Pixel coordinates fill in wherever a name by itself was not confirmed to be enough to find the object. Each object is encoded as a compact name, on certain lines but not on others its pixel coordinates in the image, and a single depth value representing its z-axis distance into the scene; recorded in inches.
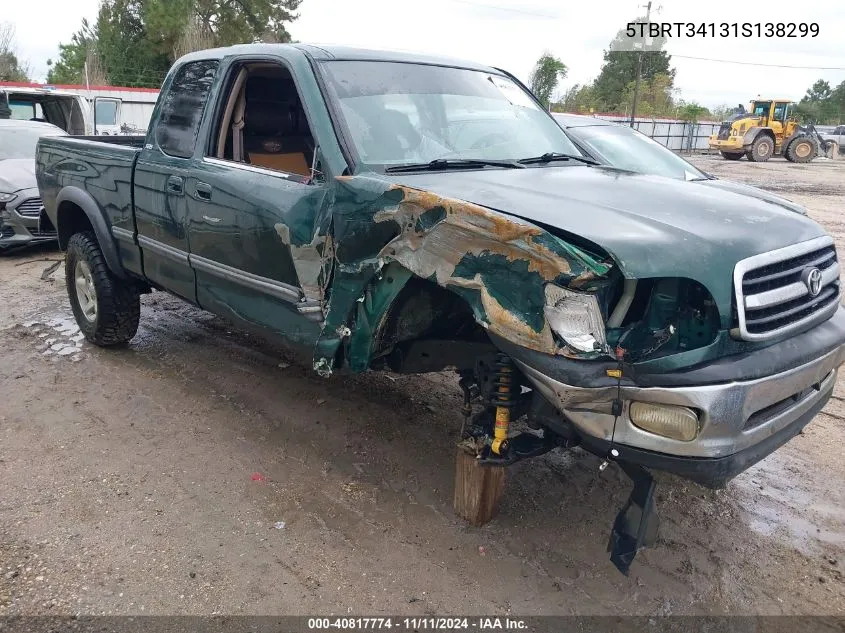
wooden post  117.6
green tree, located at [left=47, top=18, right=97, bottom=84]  1634.7
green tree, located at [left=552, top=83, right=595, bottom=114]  1932.2
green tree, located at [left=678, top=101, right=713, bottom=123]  1792.3
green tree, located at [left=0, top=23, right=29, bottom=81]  1679.4
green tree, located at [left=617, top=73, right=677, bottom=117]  1943.9
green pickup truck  88.4
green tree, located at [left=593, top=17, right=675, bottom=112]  2198.6
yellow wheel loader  1137.4
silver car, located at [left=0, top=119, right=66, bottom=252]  319.6
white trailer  498.6
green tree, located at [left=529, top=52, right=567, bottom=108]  1833.2
